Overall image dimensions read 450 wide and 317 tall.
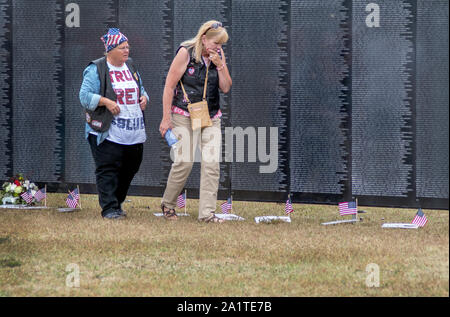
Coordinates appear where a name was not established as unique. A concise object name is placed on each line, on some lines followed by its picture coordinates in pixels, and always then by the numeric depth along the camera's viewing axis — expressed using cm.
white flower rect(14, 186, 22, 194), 1602
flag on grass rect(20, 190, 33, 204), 1586
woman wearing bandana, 1351
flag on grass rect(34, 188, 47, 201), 1590
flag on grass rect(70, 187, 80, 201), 1526
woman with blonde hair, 1298
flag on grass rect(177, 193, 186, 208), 1494
